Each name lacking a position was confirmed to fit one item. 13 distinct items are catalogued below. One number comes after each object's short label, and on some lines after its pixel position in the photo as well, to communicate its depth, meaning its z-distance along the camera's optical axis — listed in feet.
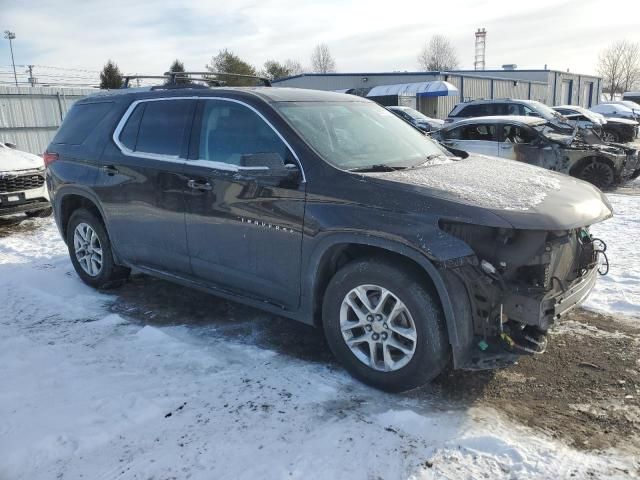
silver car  32.99
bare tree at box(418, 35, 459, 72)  278.46
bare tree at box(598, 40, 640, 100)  232.94
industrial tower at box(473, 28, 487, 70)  271.08
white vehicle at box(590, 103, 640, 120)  92.32
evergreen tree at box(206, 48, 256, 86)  163.22
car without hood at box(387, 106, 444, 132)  70.23
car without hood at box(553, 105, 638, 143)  62.95
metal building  125.70
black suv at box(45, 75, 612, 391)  10.04
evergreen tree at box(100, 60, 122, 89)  123.70
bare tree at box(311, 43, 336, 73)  272.10
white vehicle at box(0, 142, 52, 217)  27.94
